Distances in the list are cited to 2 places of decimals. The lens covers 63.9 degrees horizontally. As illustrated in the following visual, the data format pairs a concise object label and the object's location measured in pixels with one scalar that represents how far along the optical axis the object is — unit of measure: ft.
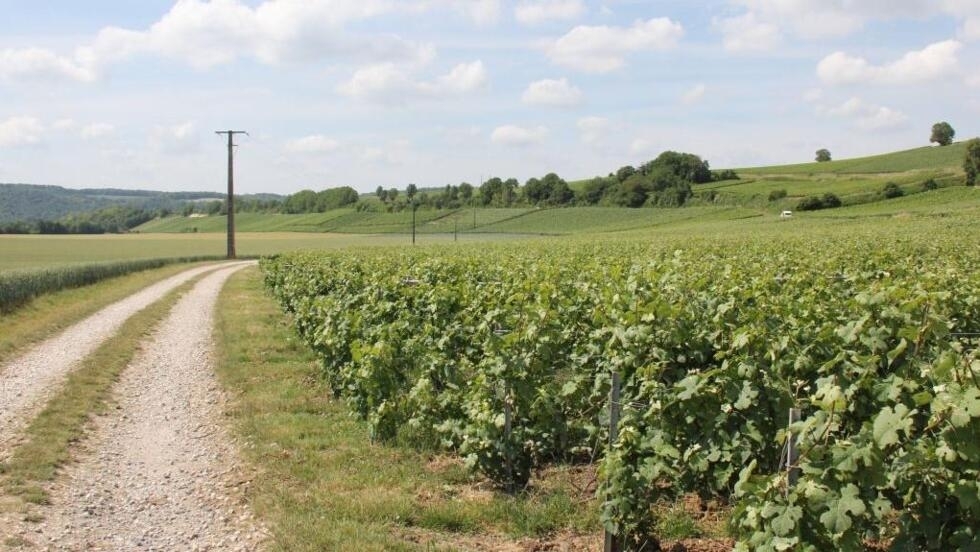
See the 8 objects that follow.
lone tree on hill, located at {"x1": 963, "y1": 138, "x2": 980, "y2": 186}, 252.21
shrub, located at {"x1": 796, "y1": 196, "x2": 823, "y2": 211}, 268.21
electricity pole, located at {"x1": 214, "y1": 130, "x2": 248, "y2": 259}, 203.84
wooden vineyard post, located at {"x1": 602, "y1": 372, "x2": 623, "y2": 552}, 19.22
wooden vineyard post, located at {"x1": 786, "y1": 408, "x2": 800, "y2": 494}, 14.02
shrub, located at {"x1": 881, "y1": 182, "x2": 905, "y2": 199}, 254.68
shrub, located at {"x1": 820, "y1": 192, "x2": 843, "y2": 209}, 267.39
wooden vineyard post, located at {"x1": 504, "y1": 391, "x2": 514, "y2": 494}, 22.82
